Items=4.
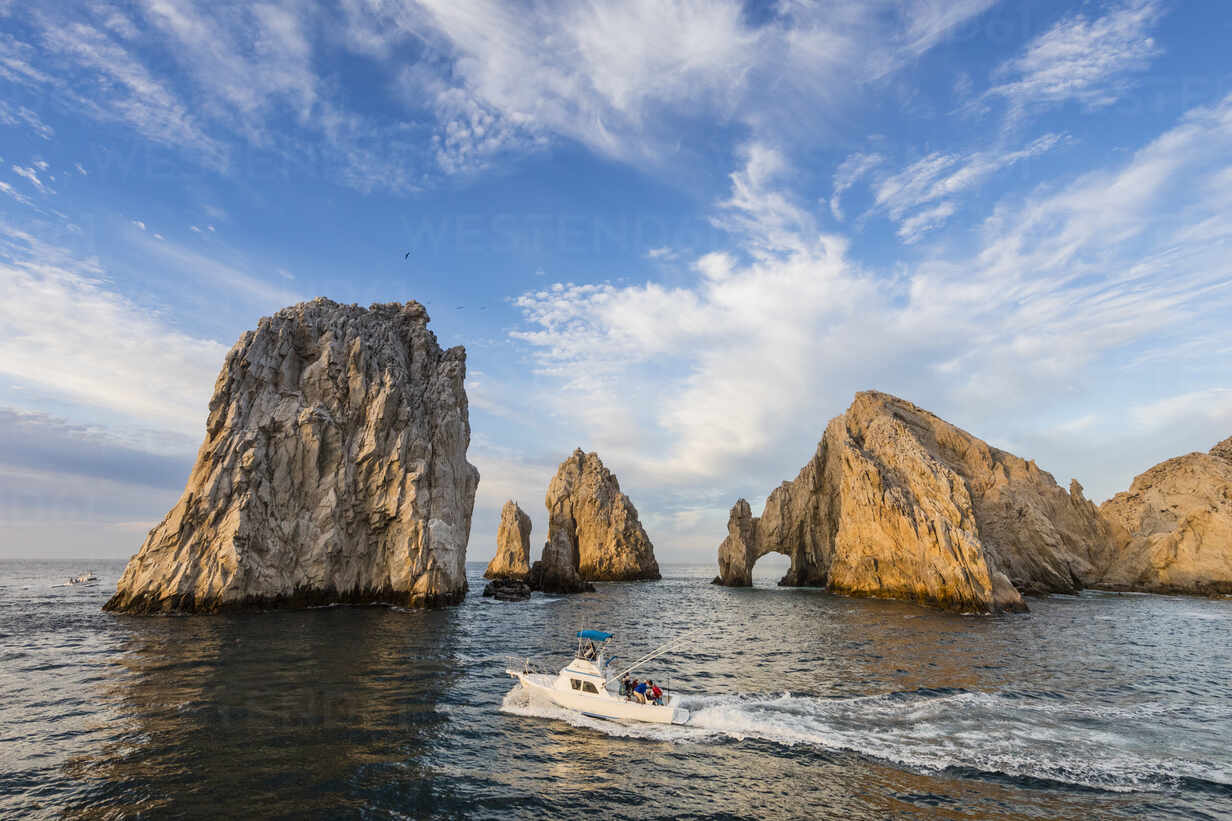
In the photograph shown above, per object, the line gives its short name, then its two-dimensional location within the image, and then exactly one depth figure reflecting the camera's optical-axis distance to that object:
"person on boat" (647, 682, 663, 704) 21.48
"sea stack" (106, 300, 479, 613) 43.78
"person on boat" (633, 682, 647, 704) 21.60
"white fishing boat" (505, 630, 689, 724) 21.16
